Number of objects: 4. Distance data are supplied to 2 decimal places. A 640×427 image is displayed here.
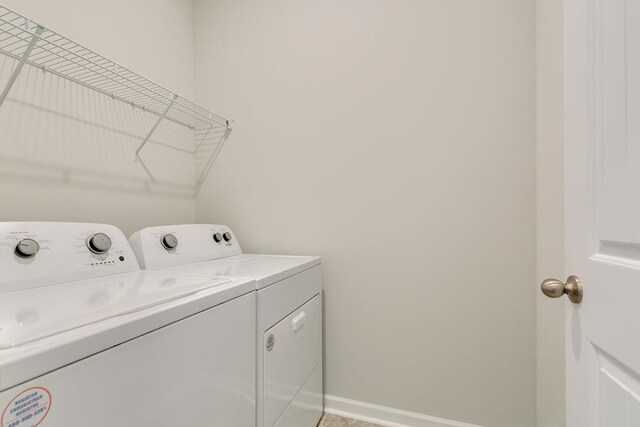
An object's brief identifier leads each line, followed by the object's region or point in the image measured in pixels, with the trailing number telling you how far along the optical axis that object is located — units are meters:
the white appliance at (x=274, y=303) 1.01
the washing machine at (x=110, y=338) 0.46
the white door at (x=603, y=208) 0.48
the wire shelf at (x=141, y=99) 1.06
